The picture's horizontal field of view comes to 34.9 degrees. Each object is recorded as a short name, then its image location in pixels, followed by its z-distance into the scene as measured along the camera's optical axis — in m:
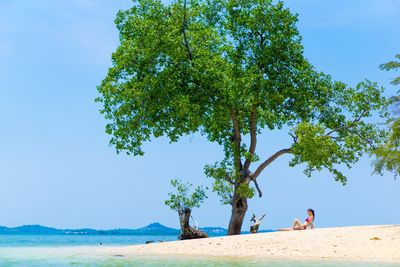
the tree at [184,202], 37.28
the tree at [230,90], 34.69
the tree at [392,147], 32.25
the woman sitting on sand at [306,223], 32.44
